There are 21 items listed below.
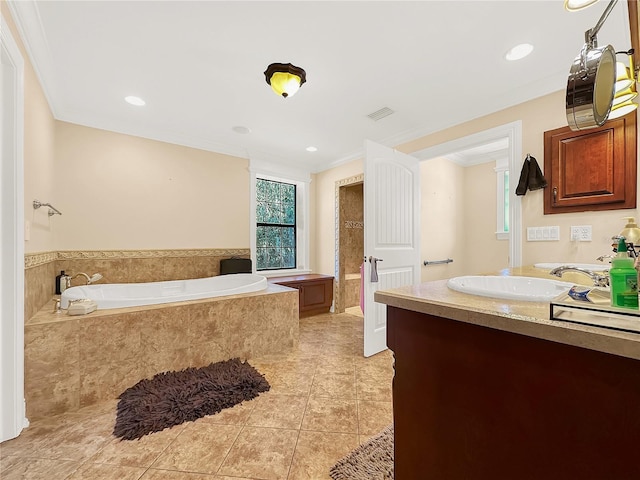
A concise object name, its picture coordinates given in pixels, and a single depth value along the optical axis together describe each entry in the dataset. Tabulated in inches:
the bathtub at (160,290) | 79.4
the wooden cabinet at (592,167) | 69.2
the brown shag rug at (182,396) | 61.9
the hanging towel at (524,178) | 85.7
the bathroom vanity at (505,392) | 21.6
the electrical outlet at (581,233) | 75.8
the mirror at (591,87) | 29.2
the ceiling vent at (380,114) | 102.7
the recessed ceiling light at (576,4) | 37.4
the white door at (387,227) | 98.1
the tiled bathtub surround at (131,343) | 64.7
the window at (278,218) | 154.4
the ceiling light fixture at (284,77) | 72.5
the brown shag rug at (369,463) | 48.4
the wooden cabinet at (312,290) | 149.6
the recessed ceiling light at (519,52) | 69.4
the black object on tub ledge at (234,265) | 136.3
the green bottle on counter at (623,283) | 22.4
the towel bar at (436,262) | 146.3
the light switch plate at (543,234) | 81.7
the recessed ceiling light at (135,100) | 93.9
